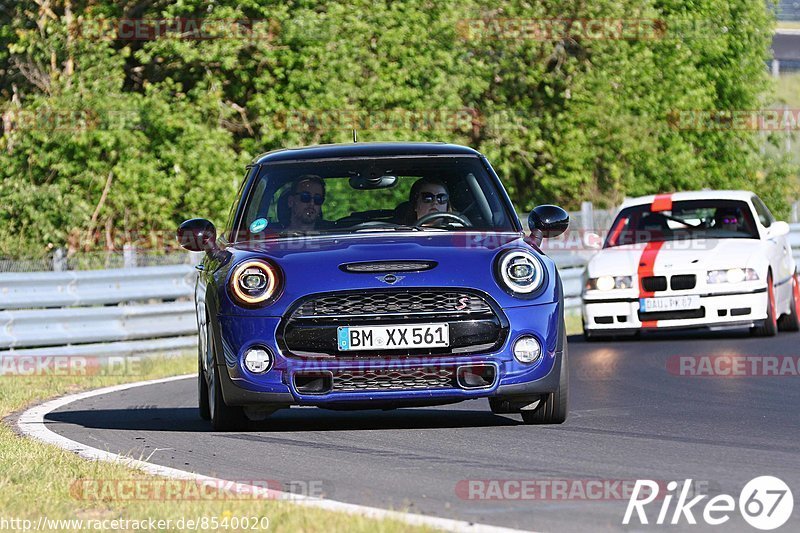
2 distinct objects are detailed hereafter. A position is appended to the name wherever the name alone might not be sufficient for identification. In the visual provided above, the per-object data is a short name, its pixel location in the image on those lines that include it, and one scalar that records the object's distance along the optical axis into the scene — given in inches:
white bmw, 1269.7
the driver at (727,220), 1339.8
